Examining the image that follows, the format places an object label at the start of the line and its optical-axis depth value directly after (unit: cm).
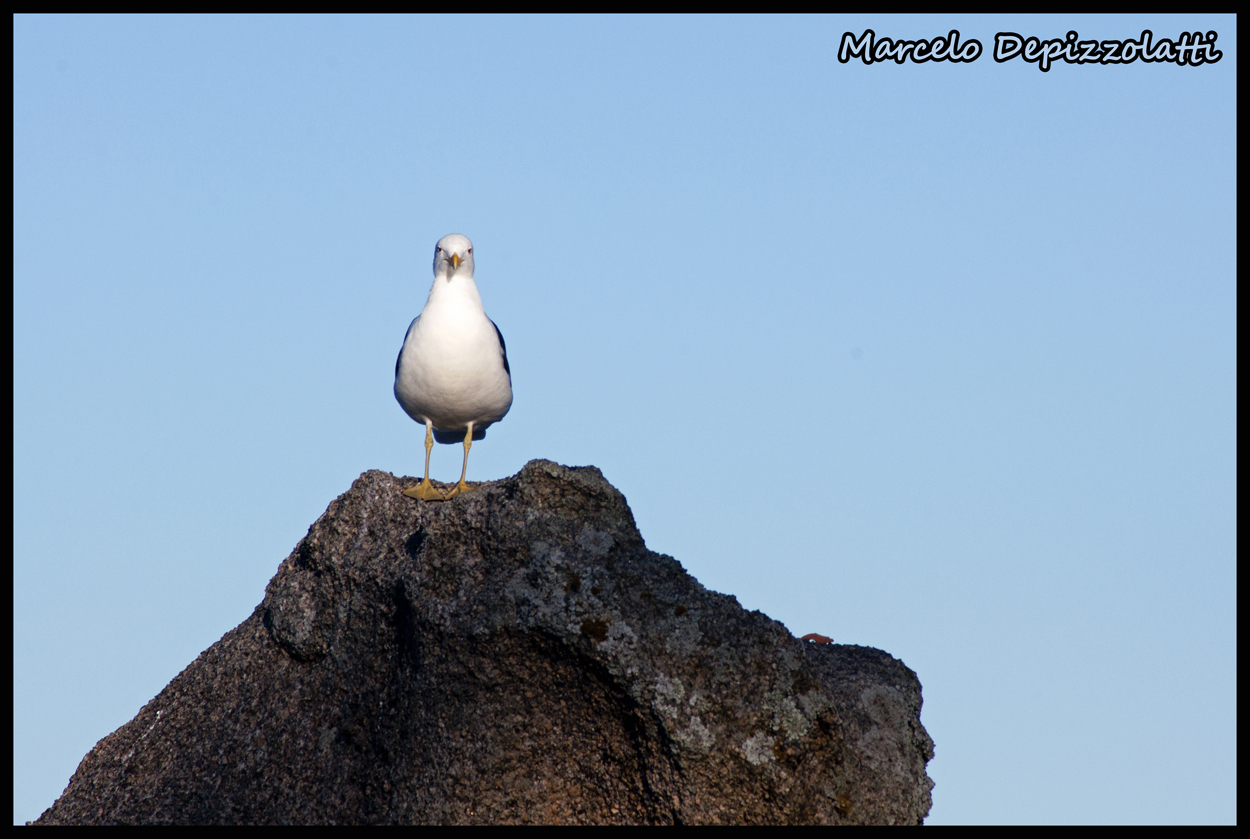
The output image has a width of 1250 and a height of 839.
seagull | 2162
